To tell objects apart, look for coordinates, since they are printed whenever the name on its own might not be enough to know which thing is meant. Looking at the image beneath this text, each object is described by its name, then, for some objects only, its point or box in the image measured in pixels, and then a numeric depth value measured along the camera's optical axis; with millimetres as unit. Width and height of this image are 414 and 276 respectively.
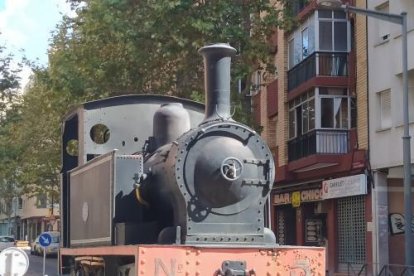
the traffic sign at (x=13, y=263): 12922
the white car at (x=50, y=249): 45972
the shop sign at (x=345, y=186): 26188
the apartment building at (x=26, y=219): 82812
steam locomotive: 8773
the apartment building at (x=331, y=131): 27031
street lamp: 18880
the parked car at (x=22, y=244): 54266
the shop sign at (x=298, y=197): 30188
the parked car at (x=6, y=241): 51719
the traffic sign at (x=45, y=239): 24909
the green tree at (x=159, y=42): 23359
